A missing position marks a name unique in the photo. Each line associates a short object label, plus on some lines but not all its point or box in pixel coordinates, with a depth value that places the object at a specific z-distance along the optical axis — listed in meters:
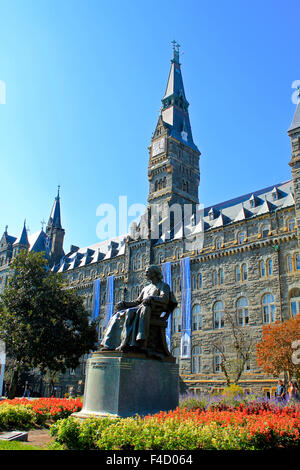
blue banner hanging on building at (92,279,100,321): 56.17
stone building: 37.88
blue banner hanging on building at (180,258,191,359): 43.10
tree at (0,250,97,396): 33.75
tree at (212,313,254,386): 36.84
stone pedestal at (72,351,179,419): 10.84
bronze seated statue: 11.77
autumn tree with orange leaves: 28.64
